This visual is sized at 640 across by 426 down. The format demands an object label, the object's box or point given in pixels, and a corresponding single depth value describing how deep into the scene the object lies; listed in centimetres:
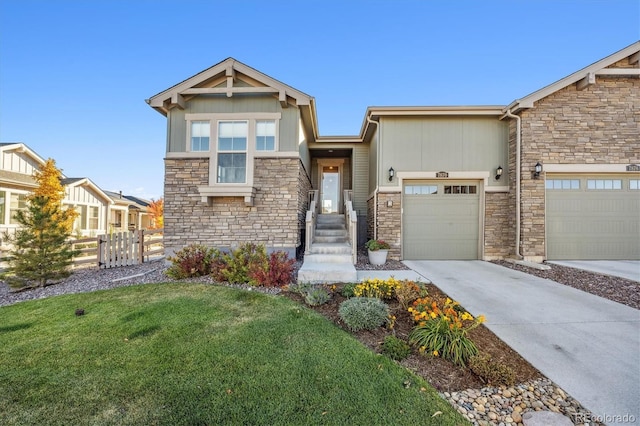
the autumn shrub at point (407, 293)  409
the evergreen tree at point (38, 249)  614
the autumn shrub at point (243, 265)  558
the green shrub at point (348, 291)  465
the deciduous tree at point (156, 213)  2550
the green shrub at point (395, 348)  283
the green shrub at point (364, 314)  346
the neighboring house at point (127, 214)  2092
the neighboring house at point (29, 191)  1252
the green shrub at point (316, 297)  435
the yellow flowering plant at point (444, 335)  277
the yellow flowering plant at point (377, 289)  443
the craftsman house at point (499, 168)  788
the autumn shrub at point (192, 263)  613
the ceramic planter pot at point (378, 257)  762
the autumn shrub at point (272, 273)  538
